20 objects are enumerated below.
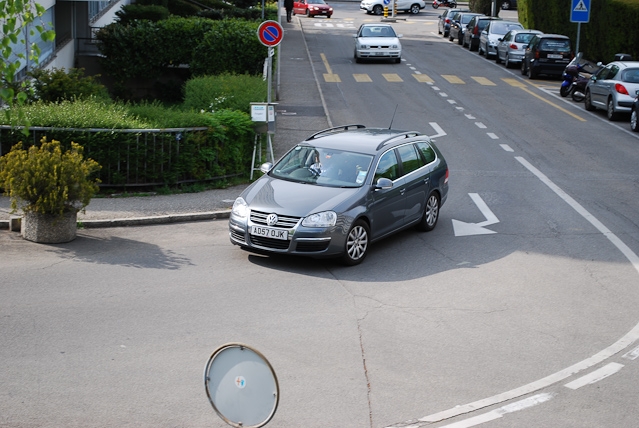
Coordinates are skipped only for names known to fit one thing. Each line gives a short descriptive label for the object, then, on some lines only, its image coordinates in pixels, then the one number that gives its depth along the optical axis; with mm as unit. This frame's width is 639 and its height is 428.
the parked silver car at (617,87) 22938
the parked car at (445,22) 48969
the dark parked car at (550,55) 31547
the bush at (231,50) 25391
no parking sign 17484
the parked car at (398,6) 62291
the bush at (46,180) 10773
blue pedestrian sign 29892
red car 57781
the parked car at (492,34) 38031
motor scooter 26875
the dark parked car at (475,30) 41156
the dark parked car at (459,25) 44747
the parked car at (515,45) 34750
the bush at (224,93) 17500
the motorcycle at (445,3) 71750
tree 7749
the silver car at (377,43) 34438
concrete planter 10906
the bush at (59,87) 18188
